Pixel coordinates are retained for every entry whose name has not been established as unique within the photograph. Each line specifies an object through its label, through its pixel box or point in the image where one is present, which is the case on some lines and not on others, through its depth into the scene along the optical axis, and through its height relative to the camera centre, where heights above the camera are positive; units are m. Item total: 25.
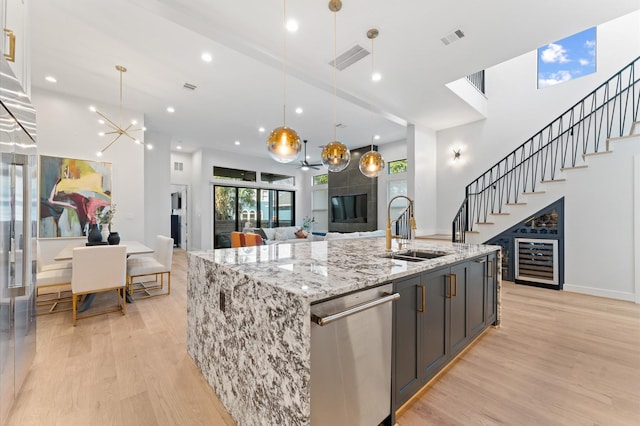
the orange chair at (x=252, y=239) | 6.40 -0.66
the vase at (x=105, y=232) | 4.01 -0.31
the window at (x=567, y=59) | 5.05 +3.11
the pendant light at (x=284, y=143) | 2.78 +0.73
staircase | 4.47 +1.03
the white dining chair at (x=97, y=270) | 2.95 -0.68
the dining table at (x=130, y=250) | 3.21 -0.55
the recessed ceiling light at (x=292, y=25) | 2.96 +2.15
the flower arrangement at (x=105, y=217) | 4.03 -0.08
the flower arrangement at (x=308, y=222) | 10.02 -0.36
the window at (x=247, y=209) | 9.05 +0.12
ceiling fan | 7.79 +1.42
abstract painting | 4.41 +0.29
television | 8.80 +0.16
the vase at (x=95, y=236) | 3.72 -0.35
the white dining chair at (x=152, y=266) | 3.86 -0.82
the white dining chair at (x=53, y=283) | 3.20 -0.87
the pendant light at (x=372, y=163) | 3.72 +0.70
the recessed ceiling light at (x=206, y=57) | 3.63 +2.17
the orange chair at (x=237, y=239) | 6.71 -0.71
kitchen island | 1.17 -0.56
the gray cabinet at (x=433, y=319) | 1.64 -0.80
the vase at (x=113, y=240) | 3.72 -0.40
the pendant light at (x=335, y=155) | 3.46 +0.76
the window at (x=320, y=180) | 10.68 +1.36
